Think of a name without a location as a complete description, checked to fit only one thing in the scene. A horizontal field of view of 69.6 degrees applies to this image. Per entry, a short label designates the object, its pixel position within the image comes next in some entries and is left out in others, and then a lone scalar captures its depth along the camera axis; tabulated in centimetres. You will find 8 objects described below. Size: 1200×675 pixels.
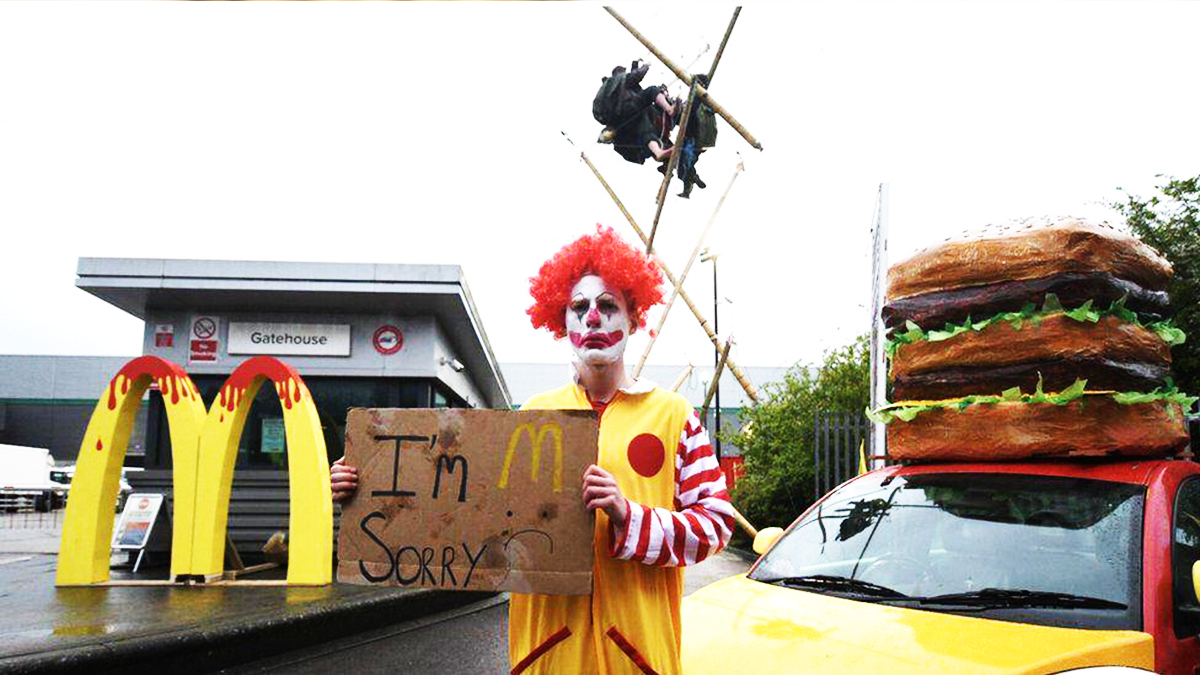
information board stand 1059
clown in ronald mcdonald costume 220
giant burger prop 340
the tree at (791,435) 1318
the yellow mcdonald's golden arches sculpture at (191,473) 854
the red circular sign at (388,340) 1358
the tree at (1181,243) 959
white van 3181
